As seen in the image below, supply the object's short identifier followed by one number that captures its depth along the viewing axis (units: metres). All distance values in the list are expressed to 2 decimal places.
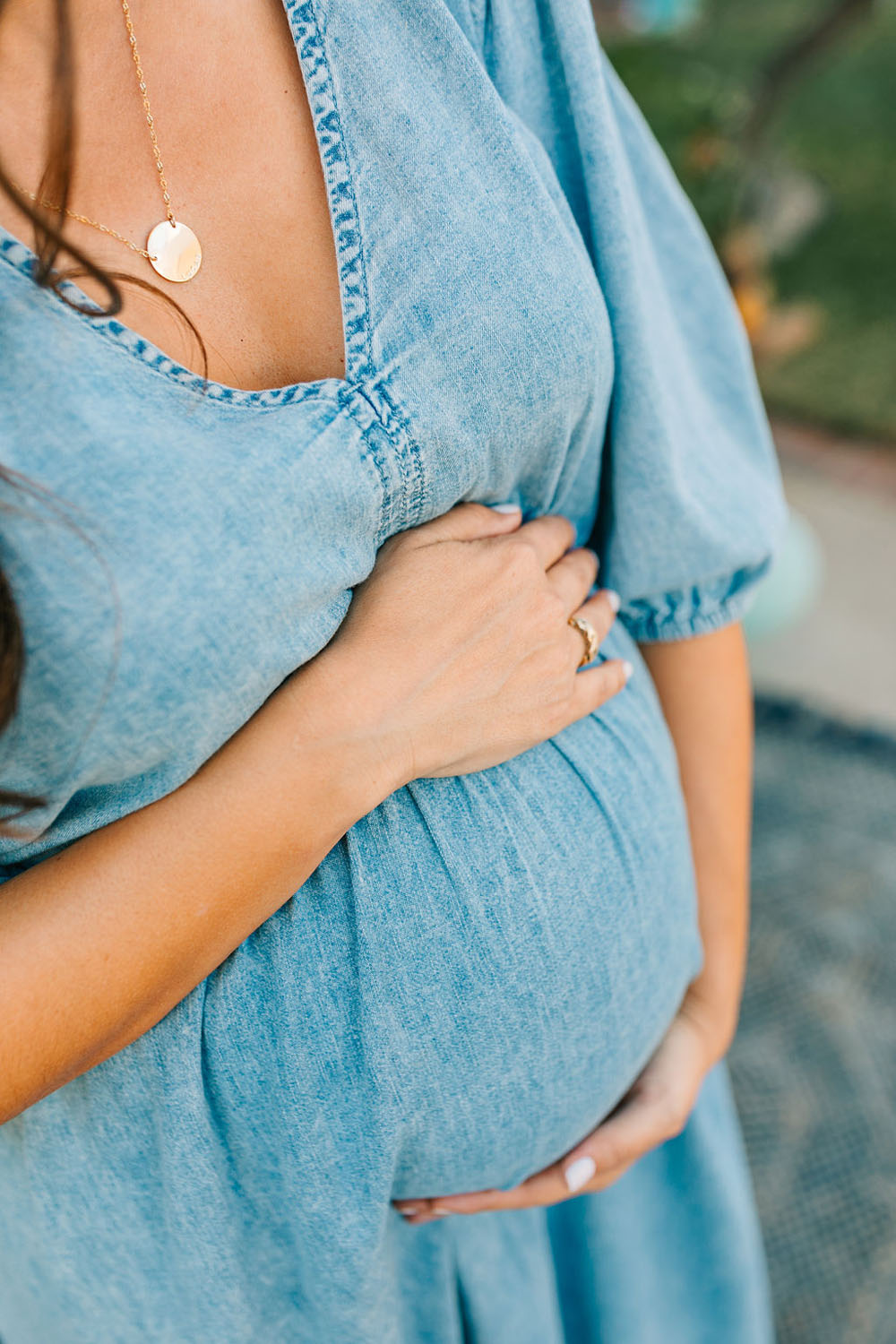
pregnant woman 0.67
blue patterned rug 1.79
